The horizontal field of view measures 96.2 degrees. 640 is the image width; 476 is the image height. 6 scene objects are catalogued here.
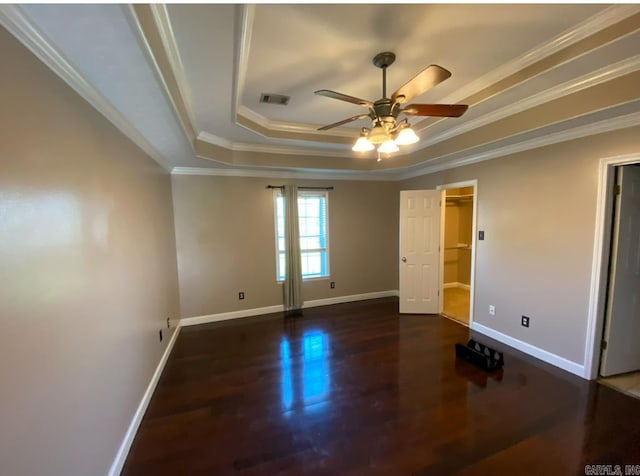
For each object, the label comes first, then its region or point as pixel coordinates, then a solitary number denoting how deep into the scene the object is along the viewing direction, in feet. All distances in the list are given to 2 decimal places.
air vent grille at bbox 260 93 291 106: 9.02
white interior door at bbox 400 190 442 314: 14.84
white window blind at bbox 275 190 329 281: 16.17
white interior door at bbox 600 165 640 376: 8.55
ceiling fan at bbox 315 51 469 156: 6.54
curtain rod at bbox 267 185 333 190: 15.10
